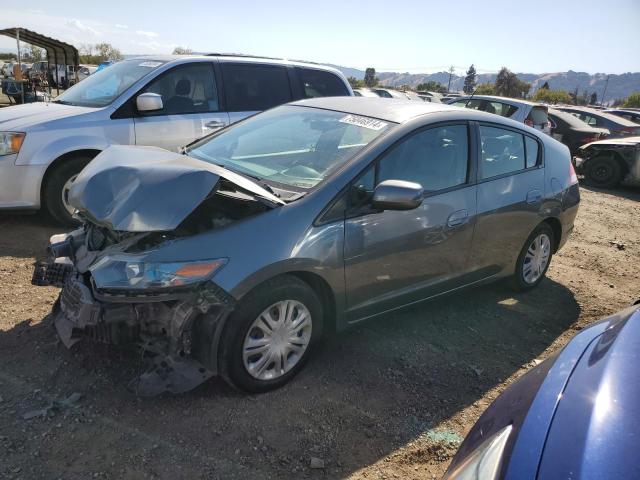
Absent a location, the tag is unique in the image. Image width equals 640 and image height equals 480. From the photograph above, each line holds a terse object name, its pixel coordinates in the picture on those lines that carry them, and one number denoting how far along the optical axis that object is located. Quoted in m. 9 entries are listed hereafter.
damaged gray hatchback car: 2.59
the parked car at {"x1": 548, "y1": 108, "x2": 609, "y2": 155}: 12.28
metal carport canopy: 14.80
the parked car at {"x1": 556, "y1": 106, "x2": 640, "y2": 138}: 13.88
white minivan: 4.88
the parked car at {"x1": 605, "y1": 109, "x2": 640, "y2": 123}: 17.39
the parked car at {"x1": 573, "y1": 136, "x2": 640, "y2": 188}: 10.31
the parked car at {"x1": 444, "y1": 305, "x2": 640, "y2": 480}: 1.35
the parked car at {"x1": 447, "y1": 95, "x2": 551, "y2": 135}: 10.64
